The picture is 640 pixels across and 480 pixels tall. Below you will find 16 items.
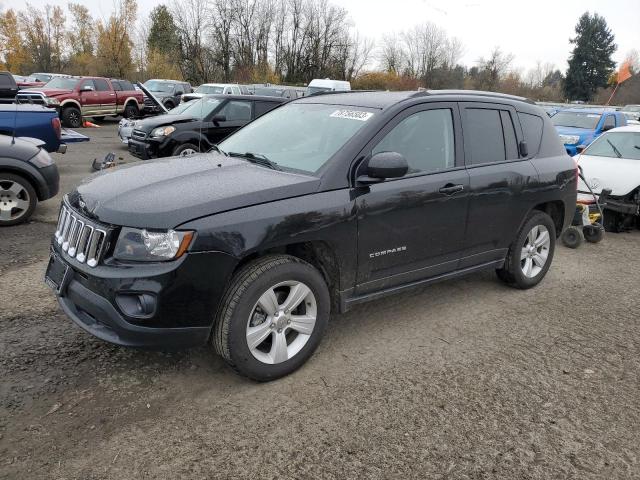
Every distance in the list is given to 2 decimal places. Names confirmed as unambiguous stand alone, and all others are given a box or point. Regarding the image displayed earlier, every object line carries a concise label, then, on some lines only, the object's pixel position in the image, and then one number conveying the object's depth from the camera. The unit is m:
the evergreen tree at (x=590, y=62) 60.94
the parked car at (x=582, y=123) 12.71
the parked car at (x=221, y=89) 22.02
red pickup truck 19.39
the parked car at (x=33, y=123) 8.38
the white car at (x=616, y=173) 7.74
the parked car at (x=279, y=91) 20.42
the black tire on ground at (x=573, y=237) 6.99
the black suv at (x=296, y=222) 2.92
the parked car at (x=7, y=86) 15.55
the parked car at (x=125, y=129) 13.57
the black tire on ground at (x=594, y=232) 7.24
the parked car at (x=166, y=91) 24.31
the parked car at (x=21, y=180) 6.45
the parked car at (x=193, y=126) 10.89
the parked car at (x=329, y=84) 24.07
